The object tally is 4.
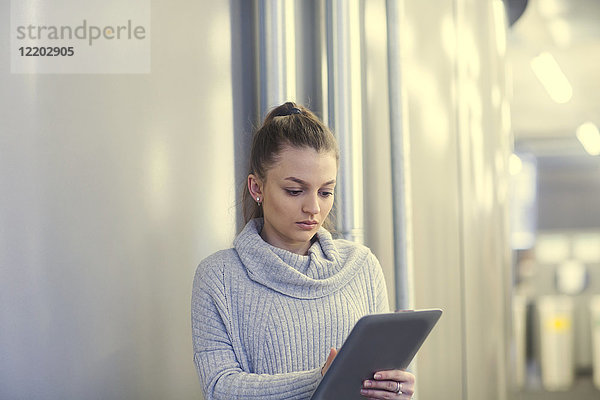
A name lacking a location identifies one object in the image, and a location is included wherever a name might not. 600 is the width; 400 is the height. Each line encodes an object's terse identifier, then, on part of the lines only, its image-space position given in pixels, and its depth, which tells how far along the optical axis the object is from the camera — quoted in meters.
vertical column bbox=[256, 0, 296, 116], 2.55
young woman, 2.12
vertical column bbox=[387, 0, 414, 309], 2.71
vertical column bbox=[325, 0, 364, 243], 2.60
